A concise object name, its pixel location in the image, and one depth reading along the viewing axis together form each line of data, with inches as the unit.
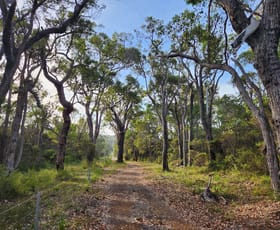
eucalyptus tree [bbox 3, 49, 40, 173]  424.2
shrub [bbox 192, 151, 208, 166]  731.7
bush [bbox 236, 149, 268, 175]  421.1
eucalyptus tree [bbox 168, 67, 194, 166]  811.2
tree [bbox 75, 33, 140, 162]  675.3
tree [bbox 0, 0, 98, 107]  268.2
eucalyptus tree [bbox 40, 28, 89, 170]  512.1
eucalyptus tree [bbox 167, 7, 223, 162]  435.2
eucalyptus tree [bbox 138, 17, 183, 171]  600.4
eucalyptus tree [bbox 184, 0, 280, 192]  168.6
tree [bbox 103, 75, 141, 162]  964.6
